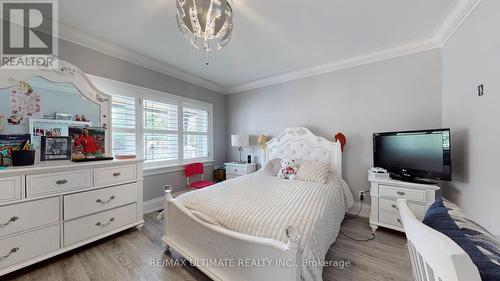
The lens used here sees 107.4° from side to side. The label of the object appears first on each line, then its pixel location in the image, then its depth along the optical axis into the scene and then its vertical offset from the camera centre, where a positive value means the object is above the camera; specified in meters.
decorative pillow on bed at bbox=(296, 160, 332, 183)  2.48 -0.43
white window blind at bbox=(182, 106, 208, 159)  3.62 +0.20
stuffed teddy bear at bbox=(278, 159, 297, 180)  2.69 -0.44
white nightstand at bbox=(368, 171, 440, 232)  2.05 -0.69
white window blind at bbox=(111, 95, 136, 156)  2.62 +0.26
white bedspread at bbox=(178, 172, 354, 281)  1.26 -0.57
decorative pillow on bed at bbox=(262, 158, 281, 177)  2.98 -0.44
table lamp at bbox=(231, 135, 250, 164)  3.77 +0.03
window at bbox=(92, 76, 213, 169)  2.67 +0.30
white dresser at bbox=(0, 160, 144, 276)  1.53 -0.62
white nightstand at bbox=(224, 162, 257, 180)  3.64 -0.55
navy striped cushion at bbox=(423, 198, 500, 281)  0.56 -0.39
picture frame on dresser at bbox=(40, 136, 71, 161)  1.92 -0.05
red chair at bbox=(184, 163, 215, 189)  3.18 -0.56
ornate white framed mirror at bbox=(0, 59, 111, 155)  1.80 +0.48
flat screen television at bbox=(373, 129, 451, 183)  1.98 -0.17
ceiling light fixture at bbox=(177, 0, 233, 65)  1.37 +0.95
